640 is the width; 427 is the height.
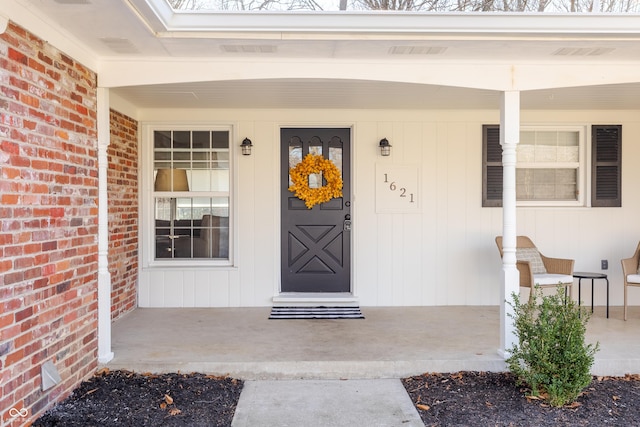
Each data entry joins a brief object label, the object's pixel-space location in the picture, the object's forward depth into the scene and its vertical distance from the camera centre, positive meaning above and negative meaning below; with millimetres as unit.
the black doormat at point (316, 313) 5406 -1174
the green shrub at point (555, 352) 3352 -976
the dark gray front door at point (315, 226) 6062 -256
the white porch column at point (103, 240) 3938 -280
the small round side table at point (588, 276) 5418 -749
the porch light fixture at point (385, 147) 5867 +660
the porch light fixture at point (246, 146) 5844 +665
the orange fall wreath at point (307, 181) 5957 +273
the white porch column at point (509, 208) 4078 -25
